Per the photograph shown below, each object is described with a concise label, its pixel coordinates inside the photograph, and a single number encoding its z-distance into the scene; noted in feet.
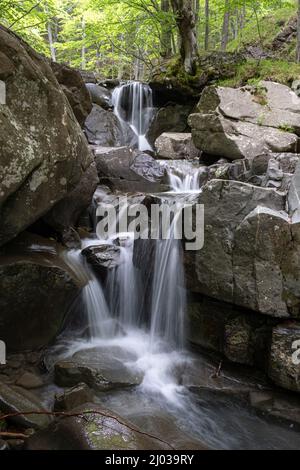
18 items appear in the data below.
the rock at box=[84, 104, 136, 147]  38.40
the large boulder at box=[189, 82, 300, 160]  29.63
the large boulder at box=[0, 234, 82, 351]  15.81
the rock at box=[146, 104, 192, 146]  42.78
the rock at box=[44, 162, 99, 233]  20.65
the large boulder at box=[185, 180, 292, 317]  14.47
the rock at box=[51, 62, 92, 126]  24.72
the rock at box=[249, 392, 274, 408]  14.16
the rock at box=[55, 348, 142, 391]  14.67
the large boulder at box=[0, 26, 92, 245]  13.46
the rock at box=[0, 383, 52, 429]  11.50
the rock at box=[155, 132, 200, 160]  36.01
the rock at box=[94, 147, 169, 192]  29.61
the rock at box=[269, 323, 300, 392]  13.93
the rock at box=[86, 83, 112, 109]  44.47
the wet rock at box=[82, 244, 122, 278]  19.65
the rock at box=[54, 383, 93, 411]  12.50
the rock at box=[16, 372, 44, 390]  14.32
